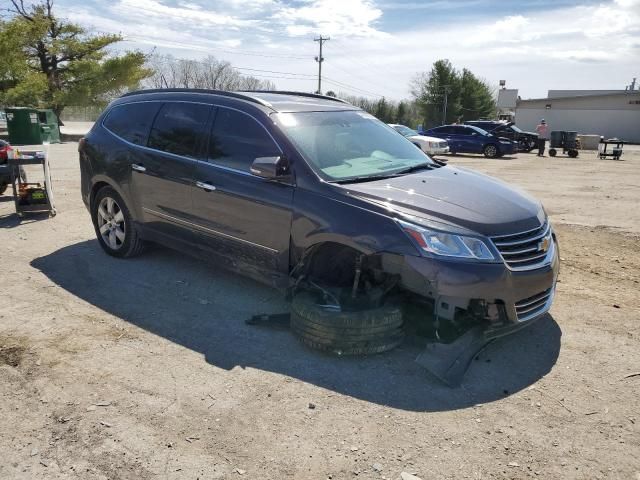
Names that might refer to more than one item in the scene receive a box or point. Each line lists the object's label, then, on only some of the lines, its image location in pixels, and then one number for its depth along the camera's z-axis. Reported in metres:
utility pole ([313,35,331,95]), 60.31
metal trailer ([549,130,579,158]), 27.14
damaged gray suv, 3.46
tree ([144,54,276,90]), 50.91
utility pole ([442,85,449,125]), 64.19
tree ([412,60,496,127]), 65.50
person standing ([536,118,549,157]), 28.17
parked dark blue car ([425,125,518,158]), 25.25
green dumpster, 23.45
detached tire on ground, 3.65
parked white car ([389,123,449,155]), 22.78
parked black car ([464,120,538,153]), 28.69
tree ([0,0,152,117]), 27.61
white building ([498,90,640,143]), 50.88
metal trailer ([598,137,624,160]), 25.23
